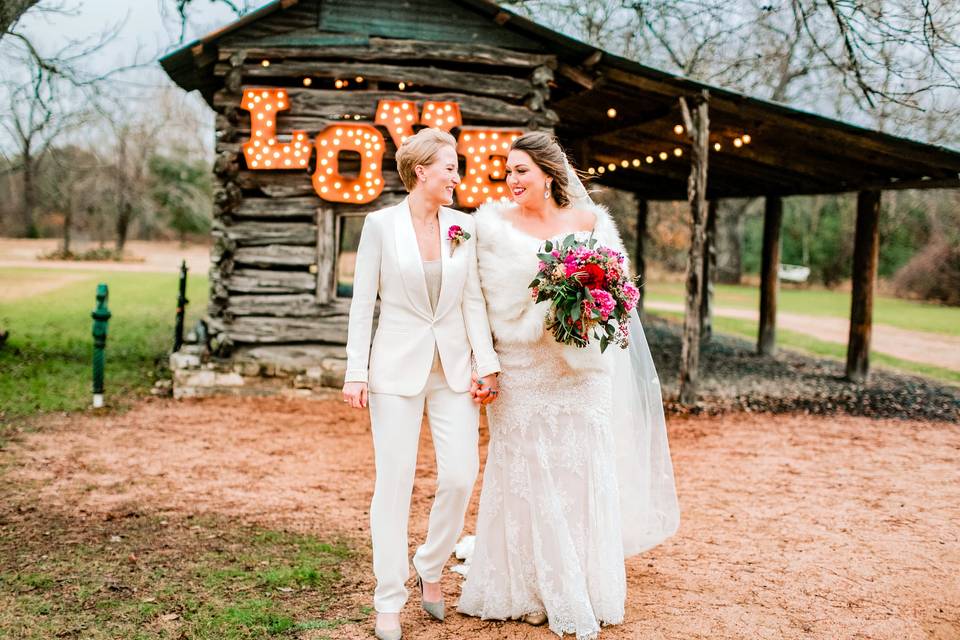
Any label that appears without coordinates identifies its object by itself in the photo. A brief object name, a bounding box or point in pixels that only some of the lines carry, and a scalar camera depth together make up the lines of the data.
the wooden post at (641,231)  18.36
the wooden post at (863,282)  11.71
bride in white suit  3.59
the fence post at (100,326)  8.13
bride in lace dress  3.73
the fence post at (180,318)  10.60
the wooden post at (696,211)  9.20
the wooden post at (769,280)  14.82
